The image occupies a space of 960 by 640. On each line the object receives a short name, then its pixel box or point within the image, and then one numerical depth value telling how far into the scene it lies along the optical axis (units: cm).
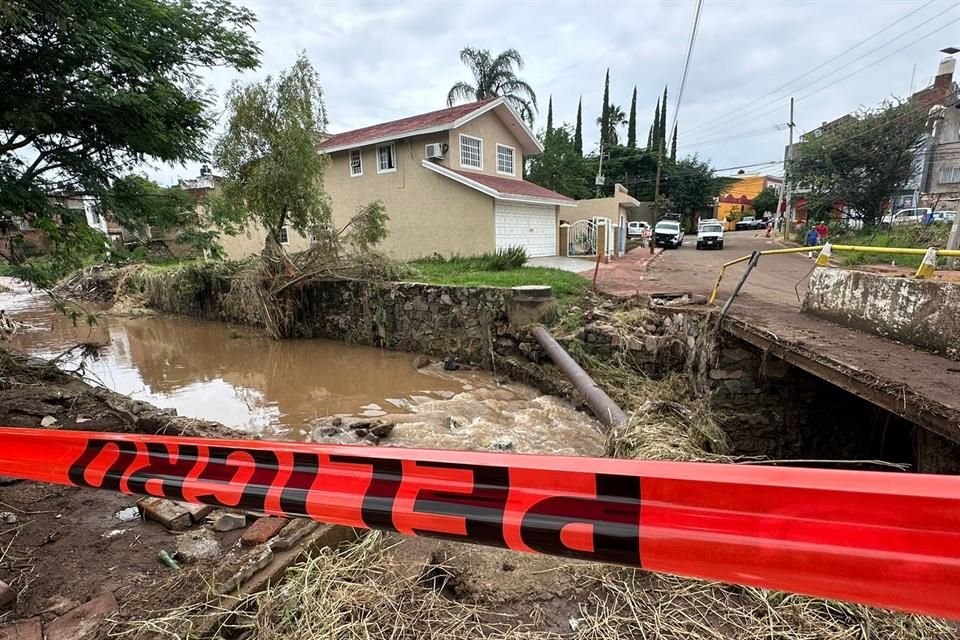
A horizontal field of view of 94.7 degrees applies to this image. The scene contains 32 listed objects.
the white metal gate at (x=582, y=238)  2091
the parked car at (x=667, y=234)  2747
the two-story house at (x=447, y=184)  1652
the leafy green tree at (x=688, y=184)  4332
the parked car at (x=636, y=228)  3175
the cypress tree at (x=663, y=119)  4631
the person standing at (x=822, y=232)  2178
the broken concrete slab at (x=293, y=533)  232
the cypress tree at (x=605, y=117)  4294
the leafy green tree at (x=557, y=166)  3250
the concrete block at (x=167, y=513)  270
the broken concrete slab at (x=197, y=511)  275
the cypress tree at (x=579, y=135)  4306
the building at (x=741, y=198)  5406
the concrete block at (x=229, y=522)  269
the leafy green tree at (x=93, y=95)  381
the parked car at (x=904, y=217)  2075
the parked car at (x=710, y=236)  2681
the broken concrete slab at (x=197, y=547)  244
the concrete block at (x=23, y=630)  184
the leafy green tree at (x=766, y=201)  5309
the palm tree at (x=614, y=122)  4416
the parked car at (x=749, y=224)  4997
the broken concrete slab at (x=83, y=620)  185
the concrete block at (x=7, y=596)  203
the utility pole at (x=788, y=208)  2748
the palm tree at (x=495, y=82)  2584
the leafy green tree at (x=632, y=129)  4800
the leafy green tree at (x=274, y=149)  1237
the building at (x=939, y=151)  2344
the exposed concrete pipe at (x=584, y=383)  496
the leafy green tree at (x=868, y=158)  2003
